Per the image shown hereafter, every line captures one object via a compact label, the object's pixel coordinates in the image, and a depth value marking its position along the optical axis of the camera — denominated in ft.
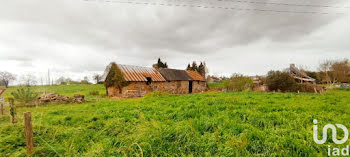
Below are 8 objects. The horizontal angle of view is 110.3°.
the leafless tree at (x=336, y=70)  86.13
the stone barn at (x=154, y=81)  54.36
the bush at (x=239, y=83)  63.00
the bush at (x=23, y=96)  32.14
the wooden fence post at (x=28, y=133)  7.76
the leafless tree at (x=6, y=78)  146.67
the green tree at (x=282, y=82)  57.58
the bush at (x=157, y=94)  44.75
